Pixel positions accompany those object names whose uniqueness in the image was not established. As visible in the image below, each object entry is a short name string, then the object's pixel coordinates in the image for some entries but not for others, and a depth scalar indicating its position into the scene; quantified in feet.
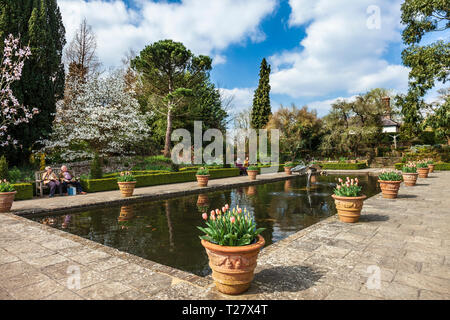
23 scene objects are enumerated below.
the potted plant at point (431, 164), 56.09
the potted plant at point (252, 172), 48.44
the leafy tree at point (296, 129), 97.60
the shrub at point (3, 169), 30.29
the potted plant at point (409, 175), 36.06
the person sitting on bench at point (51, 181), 31.04
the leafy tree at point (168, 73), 62.69
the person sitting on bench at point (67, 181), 32.71
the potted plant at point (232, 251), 8.00
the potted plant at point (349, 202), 17.33
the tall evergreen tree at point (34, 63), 39.32
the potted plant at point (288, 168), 60.01
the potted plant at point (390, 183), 25.99
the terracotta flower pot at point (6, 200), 22.45
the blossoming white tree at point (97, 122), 48.01
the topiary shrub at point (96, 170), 36.70
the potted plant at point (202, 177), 38.78
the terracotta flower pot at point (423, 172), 46.60
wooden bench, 31.53
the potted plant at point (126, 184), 29.30
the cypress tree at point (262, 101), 101.50
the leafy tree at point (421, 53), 48.60
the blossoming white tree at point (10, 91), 36.50
